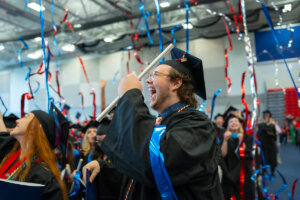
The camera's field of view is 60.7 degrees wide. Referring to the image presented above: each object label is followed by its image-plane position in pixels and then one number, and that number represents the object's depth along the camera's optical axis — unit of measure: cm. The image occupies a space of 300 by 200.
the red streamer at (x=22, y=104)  234
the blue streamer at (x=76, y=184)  191
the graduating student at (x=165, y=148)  98
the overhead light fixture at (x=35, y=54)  1115
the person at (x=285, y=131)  1310
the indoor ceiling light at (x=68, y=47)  1015
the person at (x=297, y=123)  1261
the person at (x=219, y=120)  634
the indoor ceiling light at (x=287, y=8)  458
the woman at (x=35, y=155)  176
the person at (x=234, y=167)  328
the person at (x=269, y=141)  659
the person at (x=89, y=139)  336
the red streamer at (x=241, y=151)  295
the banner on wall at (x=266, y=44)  855
